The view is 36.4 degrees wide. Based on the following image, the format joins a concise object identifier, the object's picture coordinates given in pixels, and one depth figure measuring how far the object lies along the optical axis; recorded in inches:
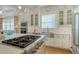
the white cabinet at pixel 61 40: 61.1
